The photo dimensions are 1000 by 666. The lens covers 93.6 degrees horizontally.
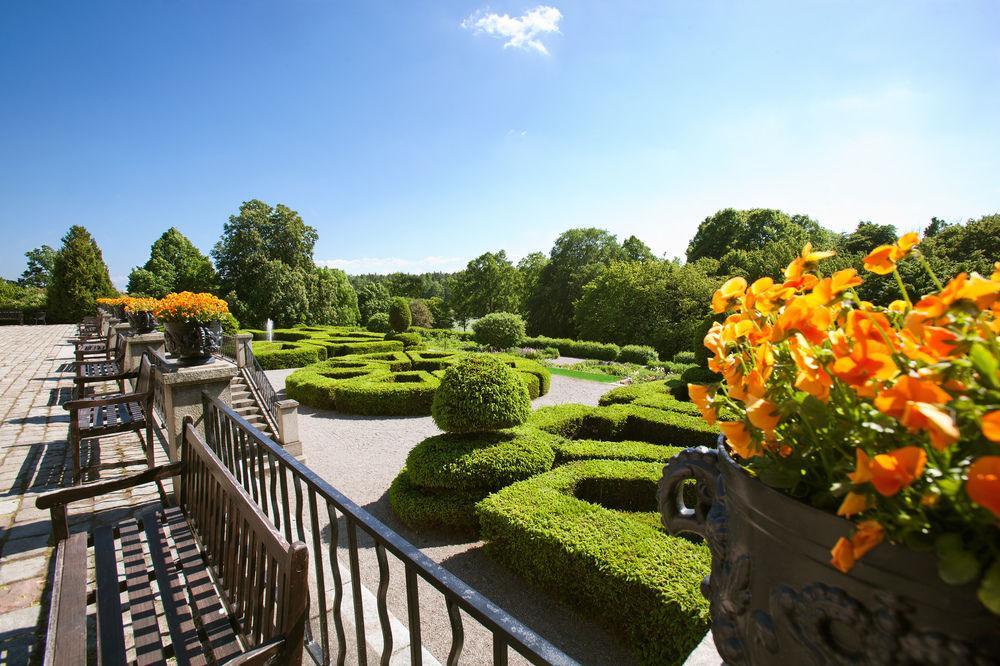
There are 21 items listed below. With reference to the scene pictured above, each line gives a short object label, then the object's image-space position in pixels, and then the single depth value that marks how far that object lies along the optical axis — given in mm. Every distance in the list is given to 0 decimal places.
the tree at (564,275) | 35594
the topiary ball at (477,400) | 5750
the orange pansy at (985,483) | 509
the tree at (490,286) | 41094
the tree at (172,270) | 32531
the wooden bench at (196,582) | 1599
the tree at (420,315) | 40062
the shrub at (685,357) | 19297
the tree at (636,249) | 38812
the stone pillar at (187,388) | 4270
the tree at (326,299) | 32125
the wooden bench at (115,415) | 4250
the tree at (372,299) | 48625
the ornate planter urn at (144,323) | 10164
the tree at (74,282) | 26141
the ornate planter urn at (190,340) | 5039
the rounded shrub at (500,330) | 22234
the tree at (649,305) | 24219
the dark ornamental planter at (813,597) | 667
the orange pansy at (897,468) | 579
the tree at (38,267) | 61094
